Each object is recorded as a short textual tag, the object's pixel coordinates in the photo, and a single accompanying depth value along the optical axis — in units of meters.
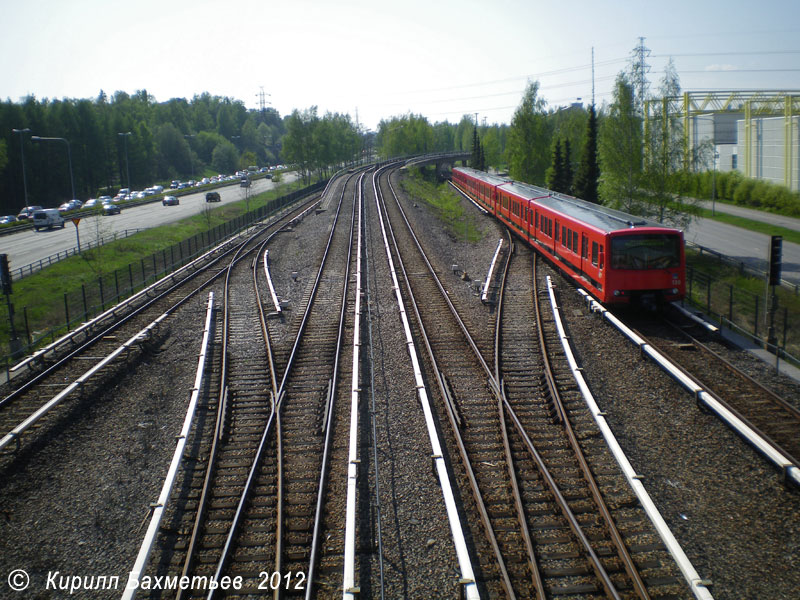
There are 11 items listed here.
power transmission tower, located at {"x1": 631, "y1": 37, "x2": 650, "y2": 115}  29.28
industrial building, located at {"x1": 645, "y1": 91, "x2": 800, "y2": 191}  45.25
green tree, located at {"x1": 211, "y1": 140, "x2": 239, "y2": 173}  116.25
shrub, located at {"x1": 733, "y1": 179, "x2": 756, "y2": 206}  49.69
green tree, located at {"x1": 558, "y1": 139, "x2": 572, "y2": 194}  48.34
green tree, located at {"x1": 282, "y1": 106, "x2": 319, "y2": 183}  70.00
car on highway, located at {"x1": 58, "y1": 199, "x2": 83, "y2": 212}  55.70
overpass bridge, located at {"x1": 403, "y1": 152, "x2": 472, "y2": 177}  90.79
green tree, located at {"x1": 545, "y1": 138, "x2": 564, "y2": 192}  48.03
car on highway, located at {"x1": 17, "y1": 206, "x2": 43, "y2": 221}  50.81
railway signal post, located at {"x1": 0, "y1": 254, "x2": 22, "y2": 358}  15.52
